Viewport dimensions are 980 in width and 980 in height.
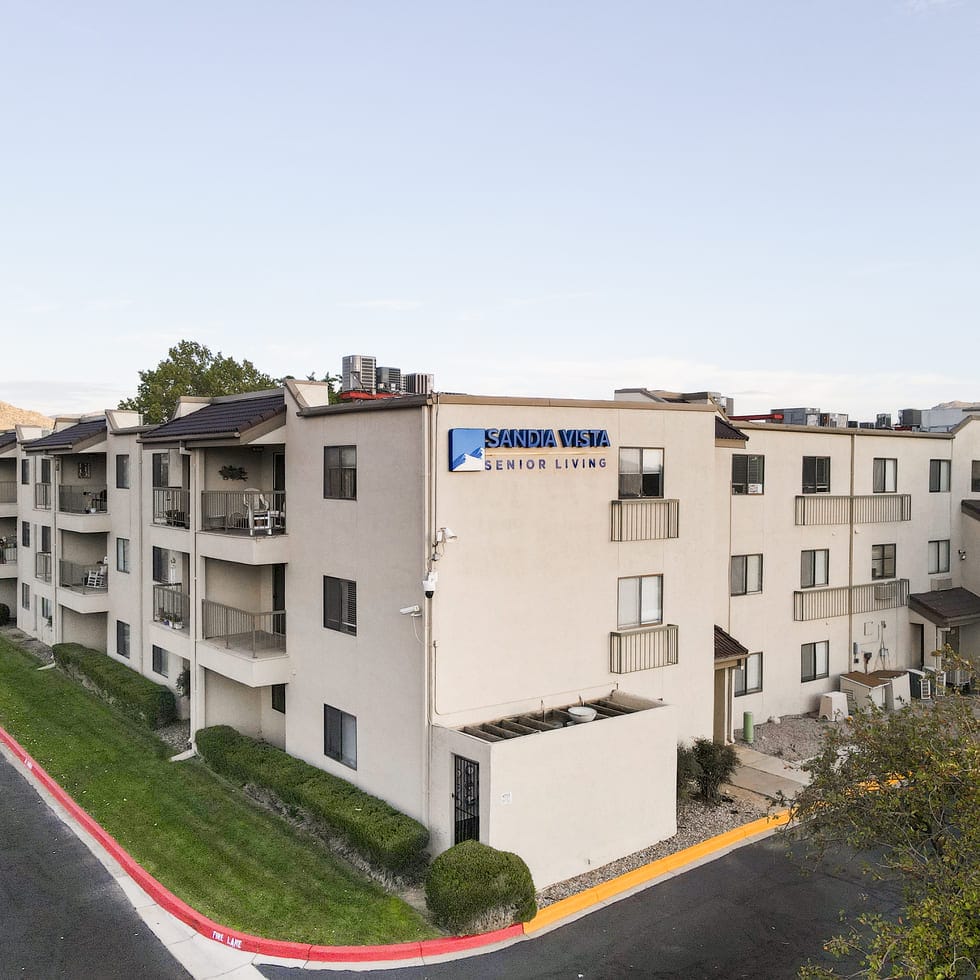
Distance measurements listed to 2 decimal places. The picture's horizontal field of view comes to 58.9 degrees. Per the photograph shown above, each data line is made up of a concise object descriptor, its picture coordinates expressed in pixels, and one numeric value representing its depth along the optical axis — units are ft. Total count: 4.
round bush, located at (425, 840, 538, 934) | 46.75
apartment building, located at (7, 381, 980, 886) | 55.77
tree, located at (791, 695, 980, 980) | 28.76
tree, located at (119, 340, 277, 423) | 199.62
